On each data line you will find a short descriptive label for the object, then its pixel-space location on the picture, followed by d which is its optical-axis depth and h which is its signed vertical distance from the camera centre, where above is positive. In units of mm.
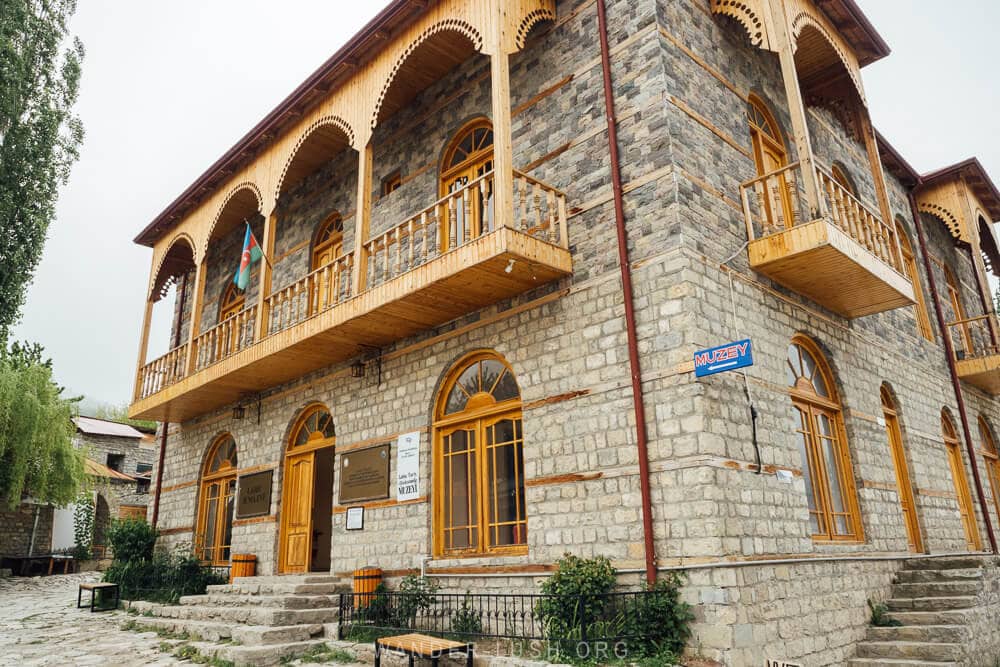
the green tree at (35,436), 18188 +3498
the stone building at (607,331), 6625 +2716
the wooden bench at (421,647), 5680 -785
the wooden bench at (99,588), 11739 -416
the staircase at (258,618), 7340 -718
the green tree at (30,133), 13758 +8889
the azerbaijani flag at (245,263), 11562 +4882
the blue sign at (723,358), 5832 +1570
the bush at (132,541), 13484 +423
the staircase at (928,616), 6754 -860
